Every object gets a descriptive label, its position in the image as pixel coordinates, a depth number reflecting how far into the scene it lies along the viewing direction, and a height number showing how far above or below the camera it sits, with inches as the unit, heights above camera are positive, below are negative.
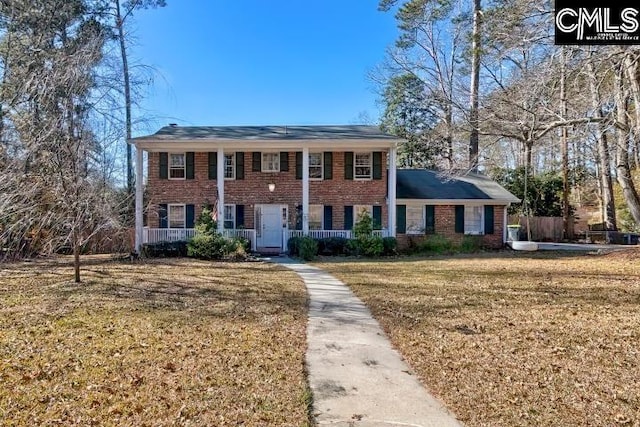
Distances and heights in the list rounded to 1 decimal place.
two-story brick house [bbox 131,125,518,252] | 728.3 +74.2
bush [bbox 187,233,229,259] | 591.8 -26.8
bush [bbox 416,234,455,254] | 716.7 -33.7
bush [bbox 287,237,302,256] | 649.0 -29.8
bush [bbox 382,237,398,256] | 671.1 -29.8
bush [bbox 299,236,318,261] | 606.9 -31.9
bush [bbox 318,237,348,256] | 674.8 -31.0
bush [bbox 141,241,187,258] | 638.5 -34.5
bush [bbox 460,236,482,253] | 727.1 -31.3
